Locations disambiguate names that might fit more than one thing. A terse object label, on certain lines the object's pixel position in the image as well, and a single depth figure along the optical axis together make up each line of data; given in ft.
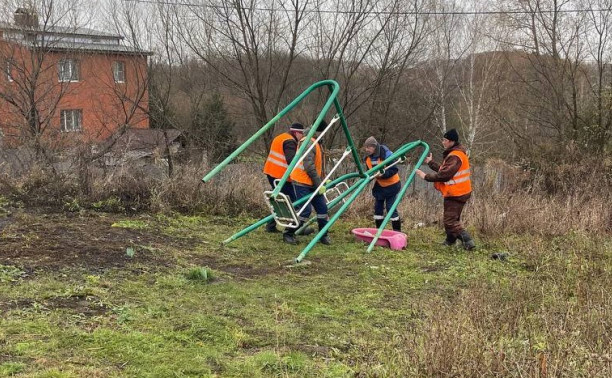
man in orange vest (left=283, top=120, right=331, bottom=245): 23.50
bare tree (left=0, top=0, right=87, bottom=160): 41.32
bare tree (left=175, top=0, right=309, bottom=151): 45.09
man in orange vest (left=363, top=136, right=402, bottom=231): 26.25
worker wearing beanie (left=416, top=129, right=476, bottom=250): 23.59
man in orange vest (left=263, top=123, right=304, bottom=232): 23.49
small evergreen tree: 50.93
